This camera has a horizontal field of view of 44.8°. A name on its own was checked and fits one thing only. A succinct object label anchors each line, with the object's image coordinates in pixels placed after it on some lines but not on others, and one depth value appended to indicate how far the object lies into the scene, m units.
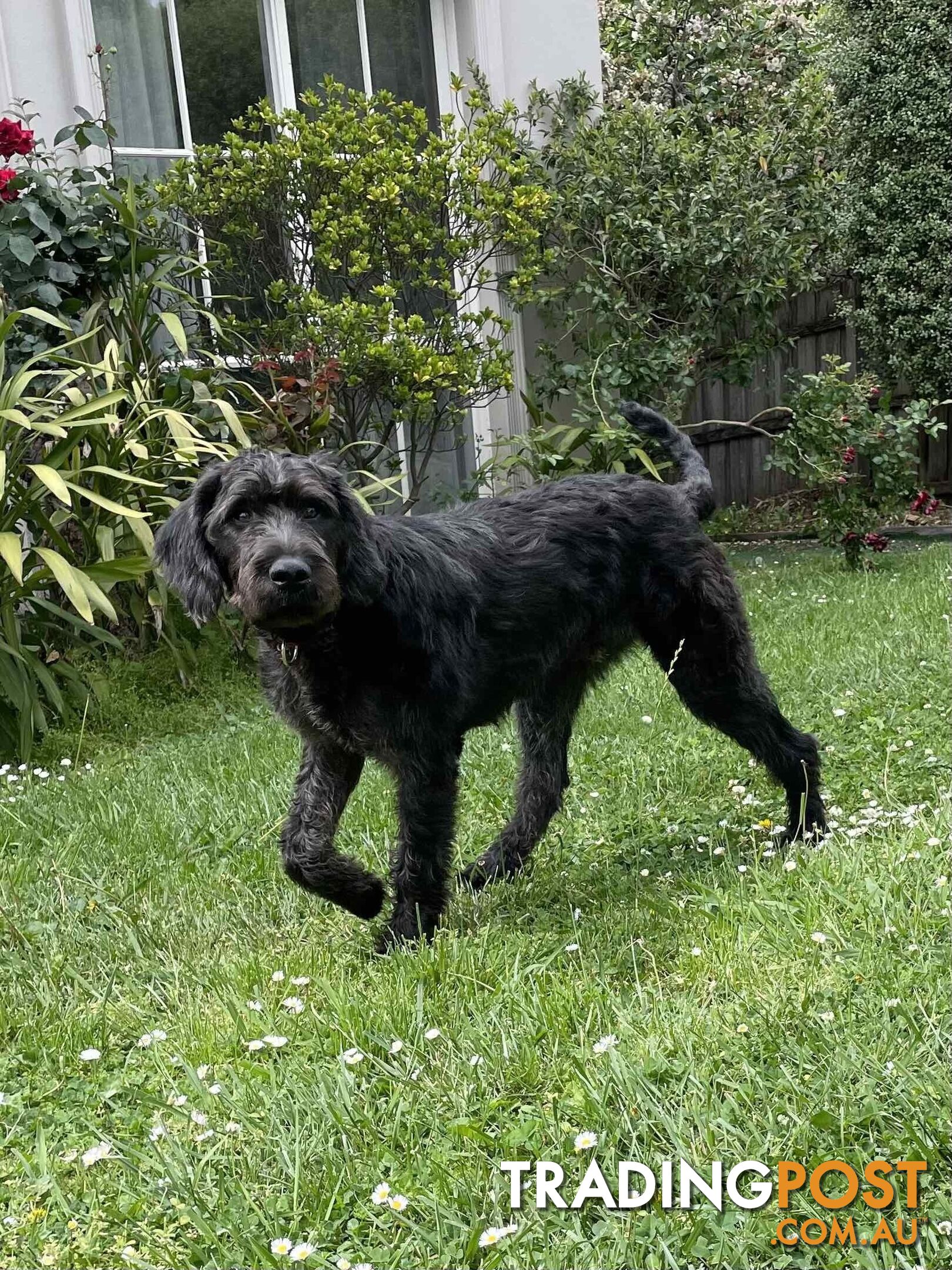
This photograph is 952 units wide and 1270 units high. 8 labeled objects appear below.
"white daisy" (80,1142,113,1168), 2.12
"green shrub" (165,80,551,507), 7.12
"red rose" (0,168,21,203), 6.02
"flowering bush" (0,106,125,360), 6.13
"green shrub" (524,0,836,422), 8.91
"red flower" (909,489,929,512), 9.77
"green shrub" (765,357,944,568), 8.84
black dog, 3.12
